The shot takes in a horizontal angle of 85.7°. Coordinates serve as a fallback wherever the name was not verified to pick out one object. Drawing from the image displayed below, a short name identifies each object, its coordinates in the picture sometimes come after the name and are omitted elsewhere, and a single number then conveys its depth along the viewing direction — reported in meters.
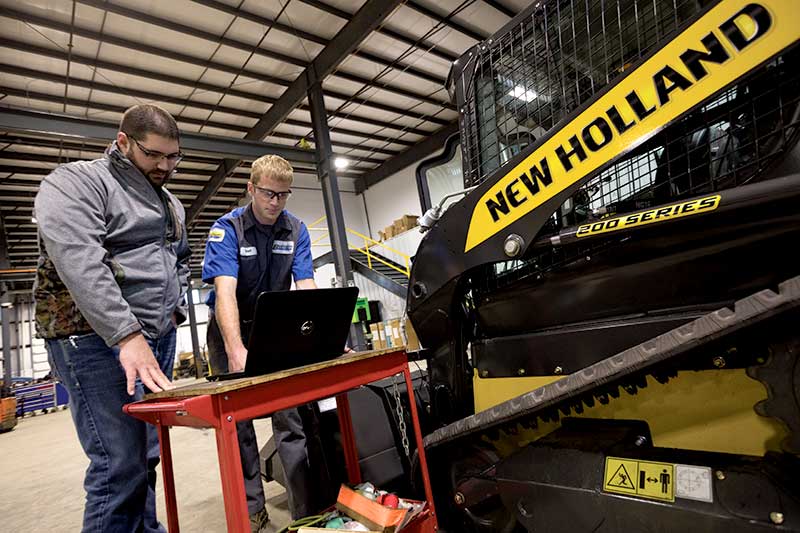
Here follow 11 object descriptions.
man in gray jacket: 1.46
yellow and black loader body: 1.04
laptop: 1.26
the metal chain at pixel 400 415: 1.88
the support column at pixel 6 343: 11.56
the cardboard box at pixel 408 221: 12.49
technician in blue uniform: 2.12
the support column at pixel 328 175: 8.62
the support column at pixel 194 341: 17.00
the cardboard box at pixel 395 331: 10.77
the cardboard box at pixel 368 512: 1.54
